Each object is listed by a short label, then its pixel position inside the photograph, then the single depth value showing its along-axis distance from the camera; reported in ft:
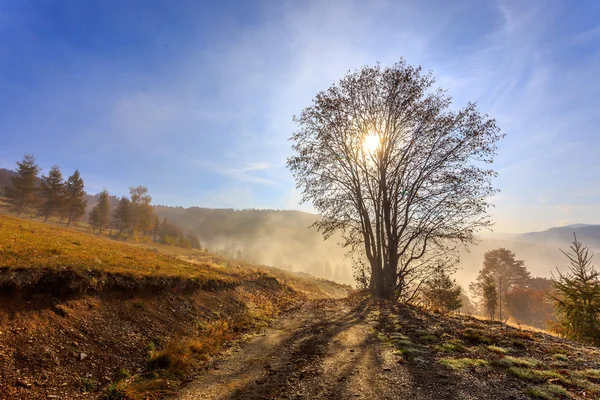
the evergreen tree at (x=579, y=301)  38.04
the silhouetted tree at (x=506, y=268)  249.06
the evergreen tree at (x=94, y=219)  219.41
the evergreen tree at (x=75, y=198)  193.26
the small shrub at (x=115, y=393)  16.74
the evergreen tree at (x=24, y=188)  178.09
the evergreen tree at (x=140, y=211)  240.12
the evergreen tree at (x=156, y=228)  265.05
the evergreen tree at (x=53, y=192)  182.50
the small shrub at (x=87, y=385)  17.16
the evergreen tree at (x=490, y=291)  139.13
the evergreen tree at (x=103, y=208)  221.25
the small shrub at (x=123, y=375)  19.32
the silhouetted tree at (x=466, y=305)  318.61
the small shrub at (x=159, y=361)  21.45
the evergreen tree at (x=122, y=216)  230.75
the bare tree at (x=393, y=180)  54.08
